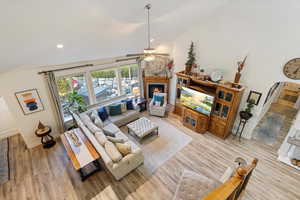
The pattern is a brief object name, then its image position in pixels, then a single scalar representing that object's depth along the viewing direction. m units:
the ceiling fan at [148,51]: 2.92
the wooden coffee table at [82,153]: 3.48
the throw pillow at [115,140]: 3.94
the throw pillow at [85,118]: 4.60
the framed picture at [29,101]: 4.34
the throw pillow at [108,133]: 4.48
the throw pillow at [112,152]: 3.41
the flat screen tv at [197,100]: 4.92
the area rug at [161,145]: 4.21
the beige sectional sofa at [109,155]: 3.43
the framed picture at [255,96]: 4.40
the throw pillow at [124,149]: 3.67
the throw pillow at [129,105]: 6.13
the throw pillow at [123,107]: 5.95
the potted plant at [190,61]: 5.38
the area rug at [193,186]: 2.77
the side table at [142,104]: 6.62
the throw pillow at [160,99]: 6.38
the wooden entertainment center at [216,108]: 4.48
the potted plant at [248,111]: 4.51
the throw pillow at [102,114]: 5.44
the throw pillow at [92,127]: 4.15
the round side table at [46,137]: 4.62
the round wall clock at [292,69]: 3.59
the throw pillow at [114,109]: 5.76
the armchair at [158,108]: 6.30
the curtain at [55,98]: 4.52
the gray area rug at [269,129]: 5.11
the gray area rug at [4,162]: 3.93
